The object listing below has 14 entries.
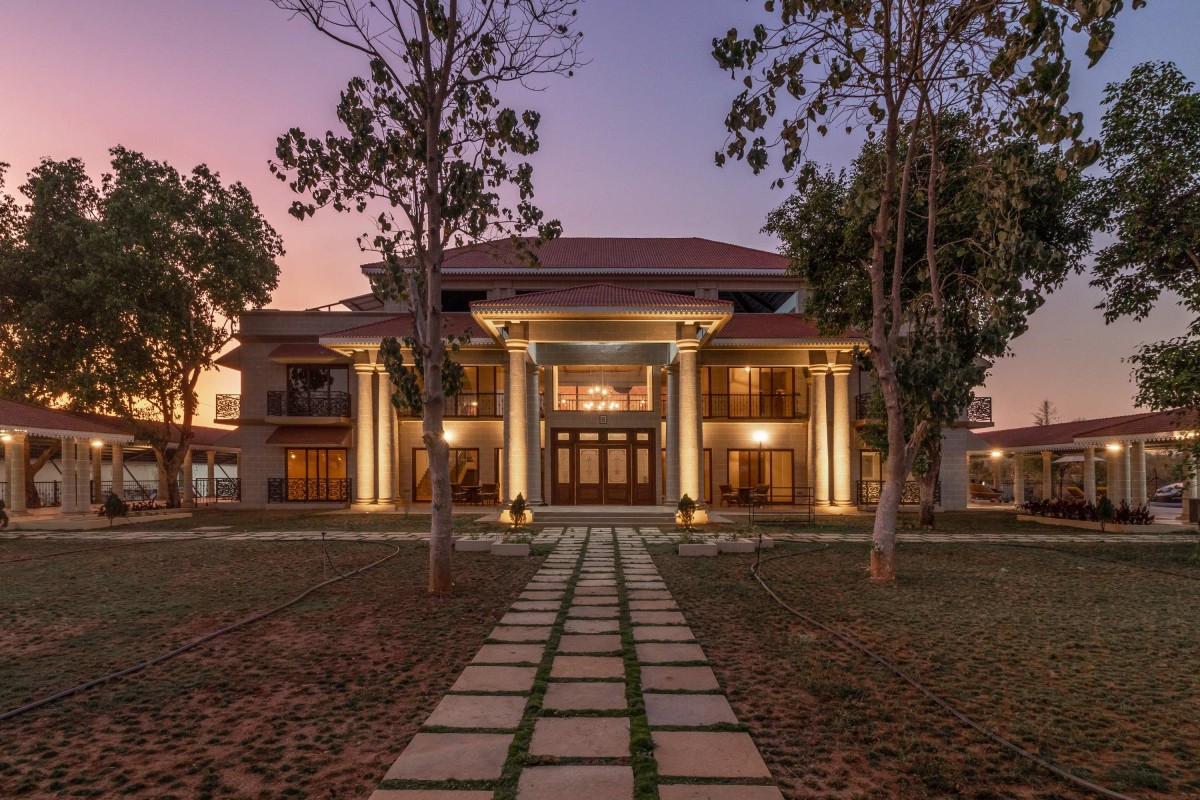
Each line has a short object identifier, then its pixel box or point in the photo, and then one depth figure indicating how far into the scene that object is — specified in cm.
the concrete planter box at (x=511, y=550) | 1161
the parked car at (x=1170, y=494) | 3080
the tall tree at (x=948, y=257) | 821
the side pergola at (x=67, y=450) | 1902
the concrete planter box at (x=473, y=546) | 1222
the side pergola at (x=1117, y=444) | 1900
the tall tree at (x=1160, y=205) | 1071
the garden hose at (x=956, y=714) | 316
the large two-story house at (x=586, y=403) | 2167
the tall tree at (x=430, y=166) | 810
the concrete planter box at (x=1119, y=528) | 1683
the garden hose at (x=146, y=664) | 429
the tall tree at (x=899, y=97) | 541
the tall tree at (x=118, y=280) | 1978
